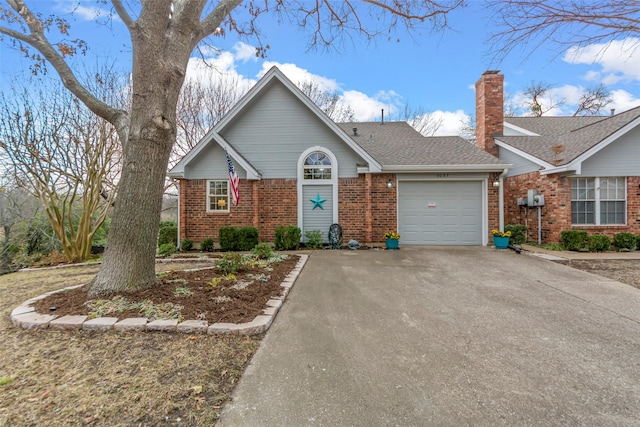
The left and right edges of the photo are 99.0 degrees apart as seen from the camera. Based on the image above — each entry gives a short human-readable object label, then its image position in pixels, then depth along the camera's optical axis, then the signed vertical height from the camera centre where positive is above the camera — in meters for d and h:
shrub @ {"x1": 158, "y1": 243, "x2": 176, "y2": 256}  8.65 -1.15
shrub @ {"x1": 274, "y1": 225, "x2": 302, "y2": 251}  9.02 -0.85
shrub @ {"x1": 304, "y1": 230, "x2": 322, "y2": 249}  9.40 -0.95
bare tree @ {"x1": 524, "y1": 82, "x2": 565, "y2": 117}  24.25 +9.97
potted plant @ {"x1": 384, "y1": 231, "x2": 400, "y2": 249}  9.12 -0.95
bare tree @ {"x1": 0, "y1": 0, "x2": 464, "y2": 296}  4.07 +1.38
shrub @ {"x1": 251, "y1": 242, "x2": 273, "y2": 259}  7.14 -1.01
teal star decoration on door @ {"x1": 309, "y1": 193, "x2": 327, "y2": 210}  9.84 +0.40
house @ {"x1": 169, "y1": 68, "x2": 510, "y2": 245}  9.76 +0.93
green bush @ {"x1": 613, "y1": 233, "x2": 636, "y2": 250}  8.93 -1.02
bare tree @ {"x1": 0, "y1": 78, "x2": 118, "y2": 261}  8.76 +2.07
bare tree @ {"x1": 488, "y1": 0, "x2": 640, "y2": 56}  3.95 +2.88
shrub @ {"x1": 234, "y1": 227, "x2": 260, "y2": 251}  9.19 -0.91
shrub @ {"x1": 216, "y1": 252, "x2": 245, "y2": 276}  5.36 -1.00
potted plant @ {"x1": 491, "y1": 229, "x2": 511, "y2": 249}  9.05 -0.95
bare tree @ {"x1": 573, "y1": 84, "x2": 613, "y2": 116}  22.03 +8.98
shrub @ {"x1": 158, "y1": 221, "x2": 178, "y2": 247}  10.18 -0.82
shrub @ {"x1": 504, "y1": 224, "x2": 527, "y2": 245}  9.96 -0.84
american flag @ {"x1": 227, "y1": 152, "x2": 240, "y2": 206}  8.38 +0.99
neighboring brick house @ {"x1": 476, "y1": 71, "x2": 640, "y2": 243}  9.25 +1.02
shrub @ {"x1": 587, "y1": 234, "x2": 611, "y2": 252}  8.73 -1.07
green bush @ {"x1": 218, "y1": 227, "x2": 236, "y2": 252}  9.18 -0.80
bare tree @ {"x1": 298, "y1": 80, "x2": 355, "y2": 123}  20.42 +8.40
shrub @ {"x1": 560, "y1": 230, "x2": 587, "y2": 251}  8.73 -0.96
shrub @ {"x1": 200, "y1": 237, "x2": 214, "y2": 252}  9.40 -1.09
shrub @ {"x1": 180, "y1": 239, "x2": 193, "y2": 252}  9.52 -1.09
